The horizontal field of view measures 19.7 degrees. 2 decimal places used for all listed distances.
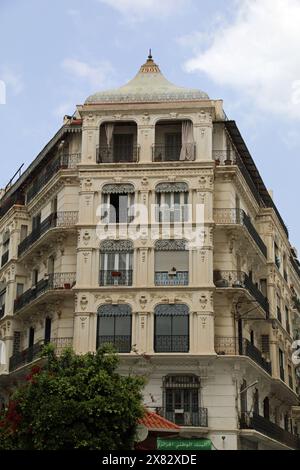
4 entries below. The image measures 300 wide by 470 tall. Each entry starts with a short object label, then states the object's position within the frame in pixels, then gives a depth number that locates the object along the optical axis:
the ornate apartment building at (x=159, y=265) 41.50
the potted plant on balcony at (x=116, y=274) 43.19
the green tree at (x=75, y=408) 29.73
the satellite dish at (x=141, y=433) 29.77
